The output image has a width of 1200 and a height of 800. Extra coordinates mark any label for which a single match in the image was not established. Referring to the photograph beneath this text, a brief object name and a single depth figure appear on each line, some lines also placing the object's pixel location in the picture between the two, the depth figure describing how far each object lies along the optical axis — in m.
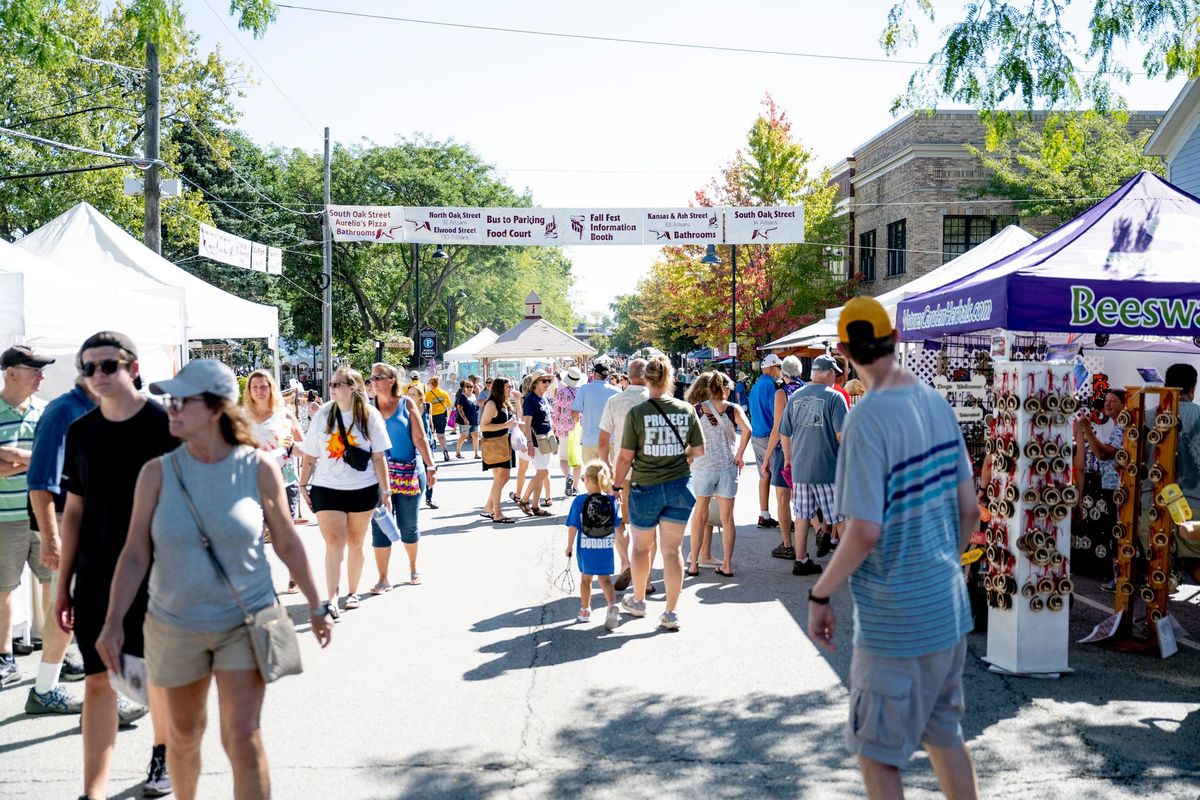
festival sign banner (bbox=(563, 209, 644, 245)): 20.44
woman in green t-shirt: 6.54
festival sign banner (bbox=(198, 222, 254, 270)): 15.77
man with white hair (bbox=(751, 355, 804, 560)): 9.23
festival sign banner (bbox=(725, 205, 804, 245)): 20.95
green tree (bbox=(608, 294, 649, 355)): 122.69
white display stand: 5.62
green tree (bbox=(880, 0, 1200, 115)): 8.80
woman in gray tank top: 3.20
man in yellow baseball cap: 2.96
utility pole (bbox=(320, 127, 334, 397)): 27.56
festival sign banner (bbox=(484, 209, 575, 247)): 20.45
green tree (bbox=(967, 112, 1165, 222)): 28.78
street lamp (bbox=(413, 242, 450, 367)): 37.48
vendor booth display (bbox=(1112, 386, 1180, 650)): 6.04
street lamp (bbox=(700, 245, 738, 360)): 32.94
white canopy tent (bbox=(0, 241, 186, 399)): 7.96
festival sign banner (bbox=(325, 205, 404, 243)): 20.62
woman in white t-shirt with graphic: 6.99
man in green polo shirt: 5.29
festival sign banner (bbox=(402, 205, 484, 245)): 20.67
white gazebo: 31.14
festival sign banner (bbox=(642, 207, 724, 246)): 20.58
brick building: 32.03
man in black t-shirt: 3.60
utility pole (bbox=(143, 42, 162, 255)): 15.01
